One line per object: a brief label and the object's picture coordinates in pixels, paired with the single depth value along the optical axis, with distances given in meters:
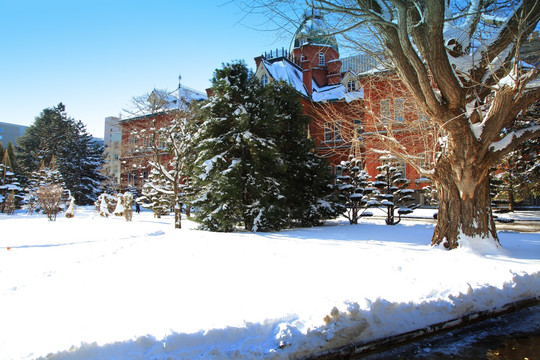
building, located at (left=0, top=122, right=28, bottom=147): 96.44
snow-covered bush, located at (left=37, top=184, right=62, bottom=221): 18.16
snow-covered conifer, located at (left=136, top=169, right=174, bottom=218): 23.40
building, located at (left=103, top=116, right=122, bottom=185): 39.28
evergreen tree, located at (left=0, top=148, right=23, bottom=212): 25.31
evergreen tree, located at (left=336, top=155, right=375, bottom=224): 17.08
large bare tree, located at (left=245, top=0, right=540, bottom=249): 7.04
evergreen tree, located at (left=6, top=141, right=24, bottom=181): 41.95
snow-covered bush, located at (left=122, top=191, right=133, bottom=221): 18.49
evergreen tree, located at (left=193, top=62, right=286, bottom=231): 13.07
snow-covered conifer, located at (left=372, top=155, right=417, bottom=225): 16.98
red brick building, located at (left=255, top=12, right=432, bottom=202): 30.31
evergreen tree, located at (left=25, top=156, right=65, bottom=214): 26.34
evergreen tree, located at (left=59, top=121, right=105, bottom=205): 38.72
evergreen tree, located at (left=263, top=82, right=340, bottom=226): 15.54
